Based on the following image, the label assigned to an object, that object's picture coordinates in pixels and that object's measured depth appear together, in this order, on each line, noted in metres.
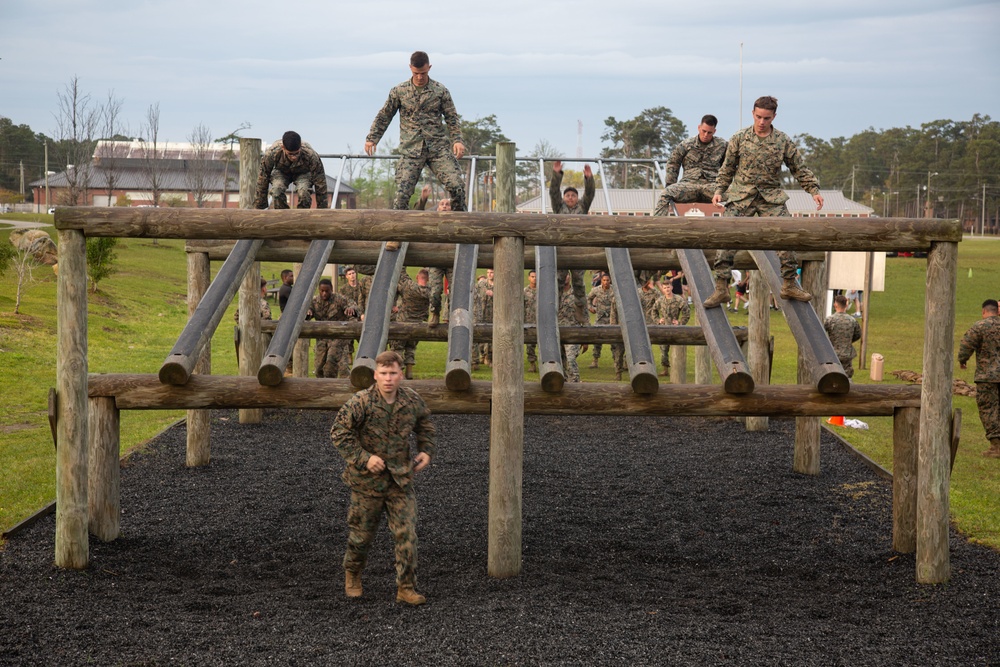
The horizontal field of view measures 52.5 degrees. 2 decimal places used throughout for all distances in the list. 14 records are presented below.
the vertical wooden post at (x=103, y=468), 8.00
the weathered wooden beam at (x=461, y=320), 7.62
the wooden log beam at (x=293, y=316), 7.75
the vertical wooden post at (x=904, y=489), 8.16
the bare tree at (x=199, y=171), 66.80
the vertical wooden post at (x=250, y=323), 13.14
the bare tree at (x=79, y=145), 56.81
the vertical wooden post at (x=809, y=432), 10.96
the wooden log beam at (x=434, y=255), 11.15
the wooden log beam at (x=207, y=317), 7.78
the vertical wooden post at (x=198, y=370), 11.45
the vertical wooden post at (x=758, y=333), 12.89
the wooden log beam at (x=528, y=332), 13.30
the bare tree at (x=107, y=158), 79.43
